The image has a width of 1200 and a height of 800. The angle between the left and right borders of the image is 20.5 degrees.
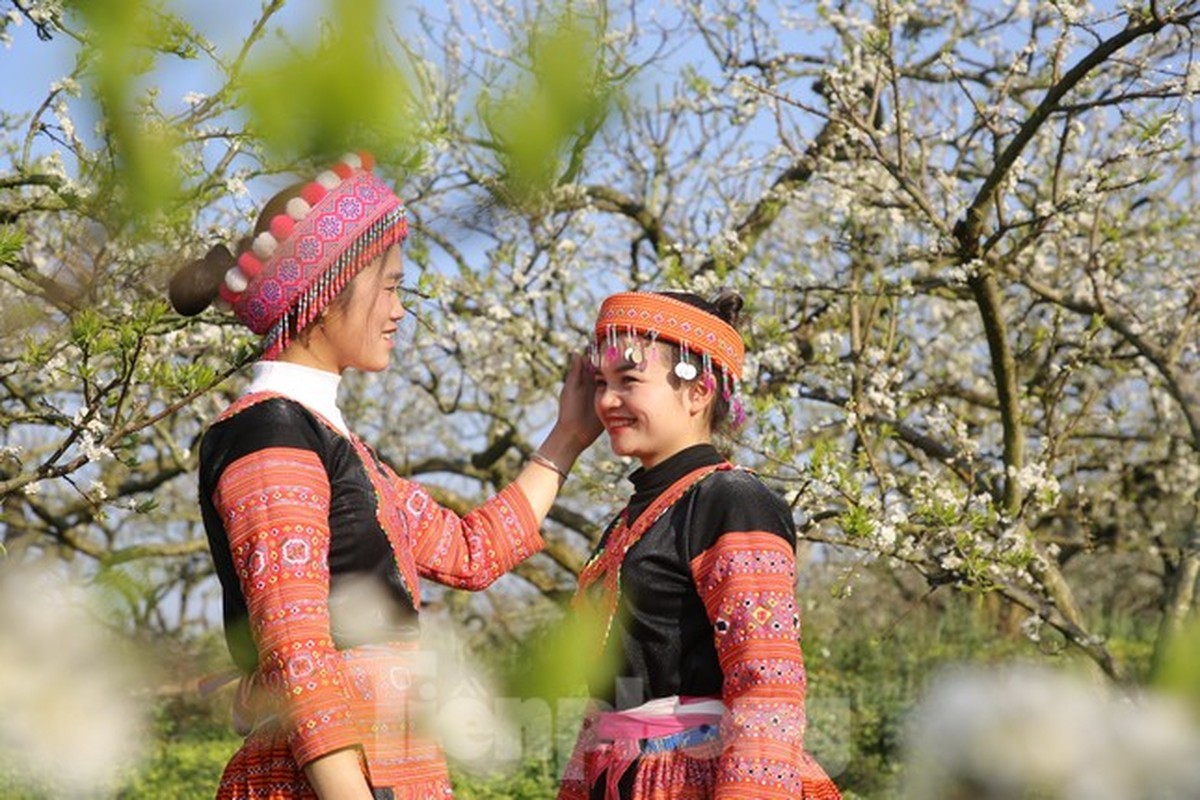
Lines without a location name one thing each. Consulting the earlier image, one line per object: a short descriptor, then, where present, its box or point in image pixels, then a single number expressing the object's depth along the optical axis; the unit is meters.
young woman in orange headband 4.48
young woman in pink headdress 4.30
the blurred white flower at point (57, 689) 1.99
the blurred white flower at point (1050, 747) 1.42
